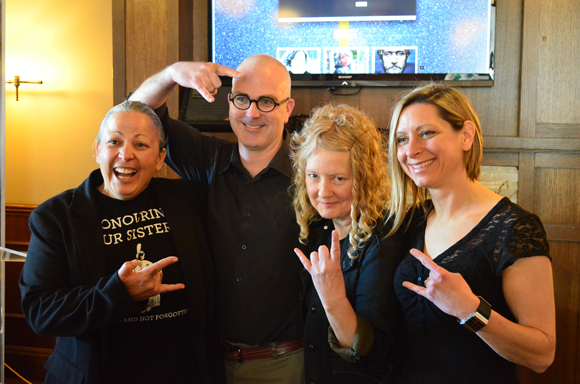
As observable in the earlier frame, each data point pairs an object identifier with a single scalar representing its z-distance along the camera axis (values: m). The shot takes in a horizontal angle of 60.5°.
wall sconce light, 3.72
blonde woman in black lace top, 1.25
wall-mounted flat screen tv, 2.98
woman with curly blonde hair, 1.38
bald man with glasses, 1.73
